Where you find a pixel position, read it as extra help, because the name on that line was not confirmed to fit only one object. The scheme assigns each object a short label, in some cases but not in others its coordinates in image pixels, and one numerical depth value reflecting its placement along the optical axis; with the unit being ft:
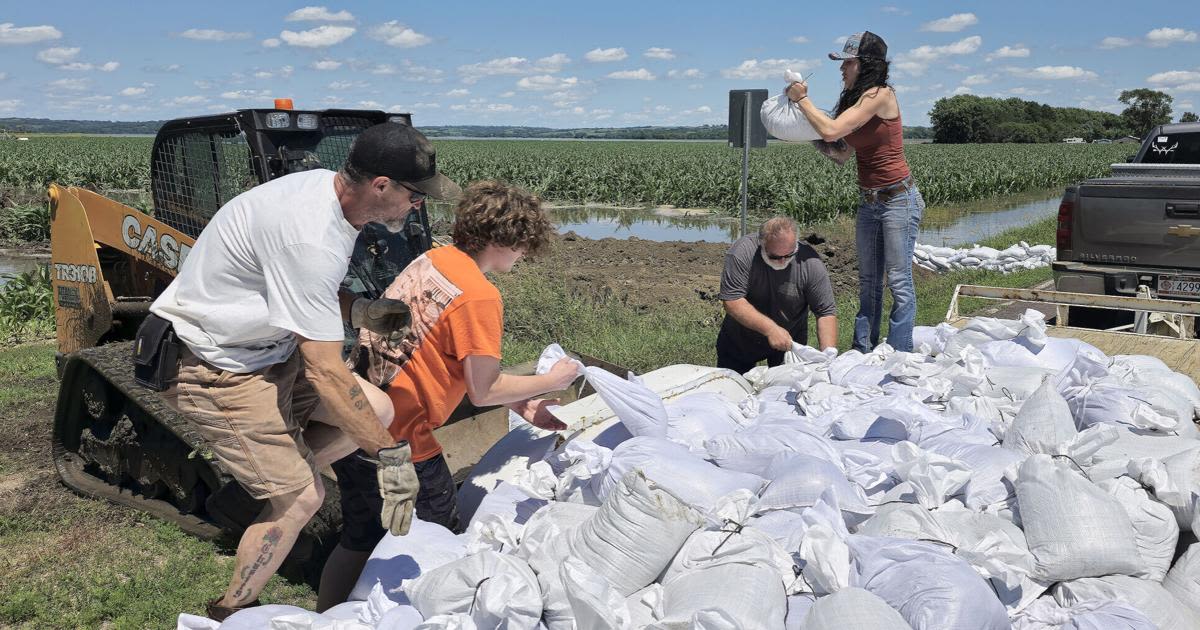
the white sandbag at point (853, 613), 6.63
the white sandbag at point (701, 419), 11.09
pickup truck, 20.30
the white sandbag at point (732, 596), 6.87
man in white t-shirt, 7.55
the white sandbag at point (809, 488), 8.96
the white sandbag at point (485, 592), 6.88
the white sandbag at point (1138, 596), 7.45
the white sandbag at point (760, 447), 10.28
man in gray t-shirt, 16.03
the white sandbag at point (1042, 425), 10.10
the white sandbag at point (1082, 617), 7.16
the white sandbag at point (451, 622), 6.92
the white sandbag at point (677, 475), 9.12
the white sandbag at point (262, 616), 7.59
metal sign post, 23.85
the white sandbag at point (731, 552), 7.69
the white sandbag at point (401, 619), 7.48
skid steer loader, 13.06
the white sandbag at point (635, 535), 7.88
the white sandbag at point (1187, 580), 7.95
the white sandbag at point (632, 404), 10.45
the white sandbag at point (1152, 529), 8.30
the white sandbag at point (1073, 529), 7.88
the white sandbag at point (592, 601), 6.86
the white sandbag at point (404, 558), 8.60
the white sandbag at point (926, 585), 6.82
